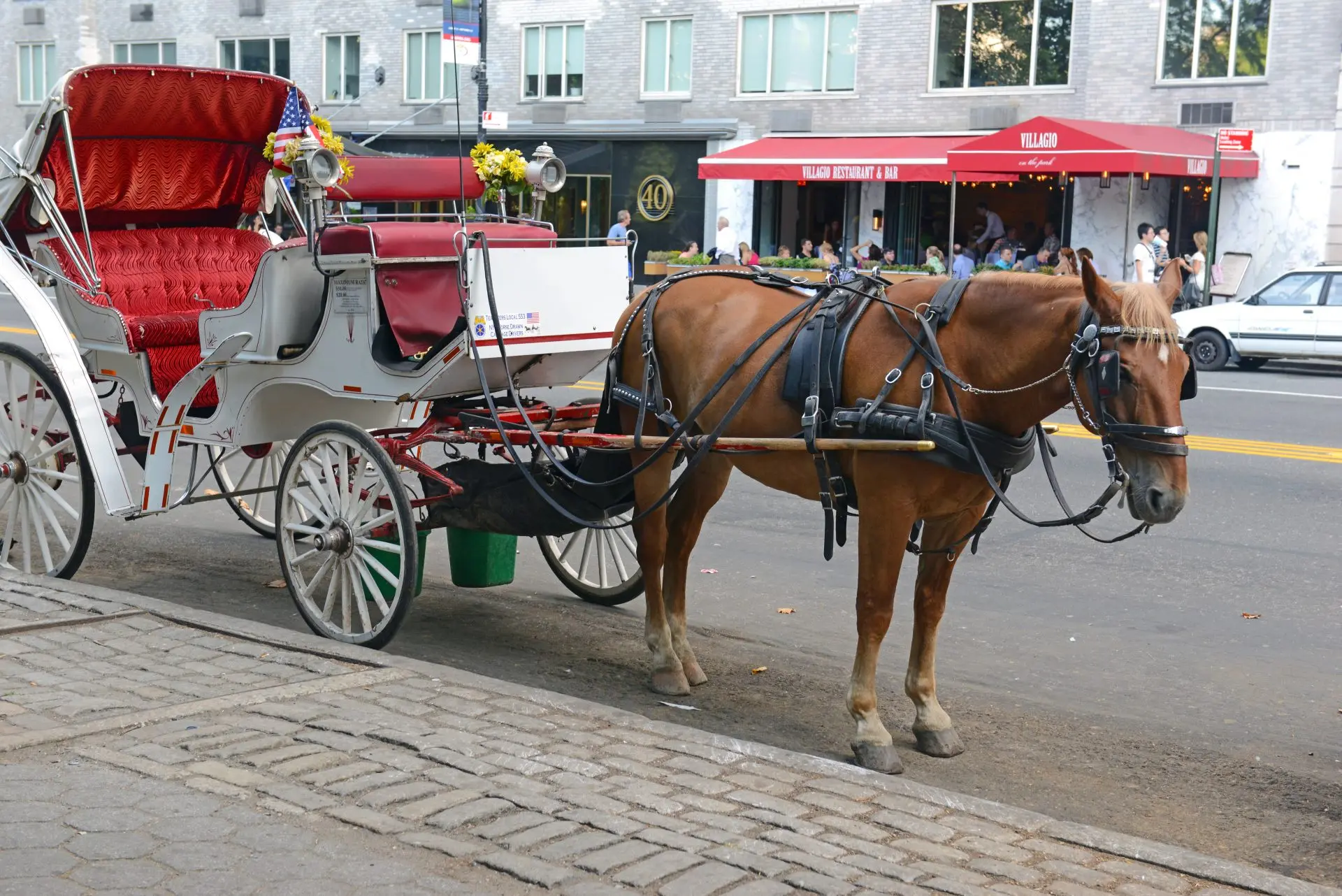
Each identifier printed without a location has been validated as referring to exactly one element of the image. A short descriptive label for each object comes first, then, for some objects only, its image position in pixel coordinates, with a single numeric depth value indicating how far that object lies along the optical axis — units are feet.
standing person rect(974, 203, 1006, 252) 93.97
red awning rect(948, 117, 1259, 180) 77.61
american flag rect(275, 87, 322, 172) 24.58
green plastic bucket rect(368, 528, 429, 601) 22.39
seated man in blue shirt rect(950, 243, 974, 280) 85.61
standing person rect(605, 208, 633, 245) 68.92
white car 66.33
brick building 85.35
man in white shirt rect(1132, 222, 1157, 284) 64.10
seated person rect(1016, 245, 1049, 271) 82.17
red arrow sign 82.28
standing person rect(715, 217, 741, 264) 98.73
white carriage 22.54
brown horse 16.79
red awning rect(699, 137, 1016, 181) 92.02
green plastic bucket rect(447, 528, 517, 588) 24.99
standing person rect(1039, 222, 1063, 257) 87.56
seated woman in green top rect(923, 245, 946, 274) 81.35
